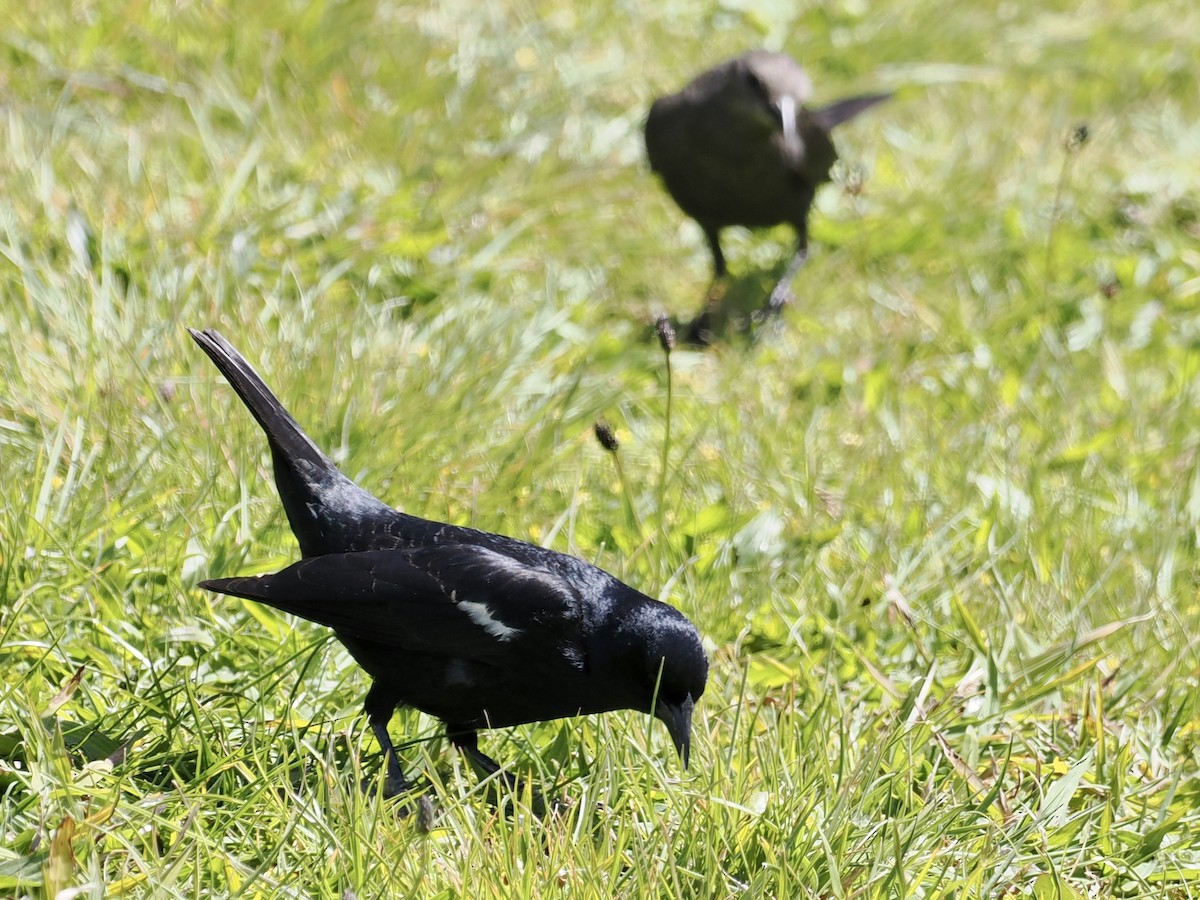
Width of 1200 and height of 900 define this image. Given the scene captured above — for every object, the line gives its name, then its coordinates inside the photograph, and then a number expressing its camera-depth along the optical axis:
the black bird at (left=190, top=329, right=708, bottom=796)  6.01
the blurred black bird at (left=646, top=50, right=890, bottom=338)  12.17
